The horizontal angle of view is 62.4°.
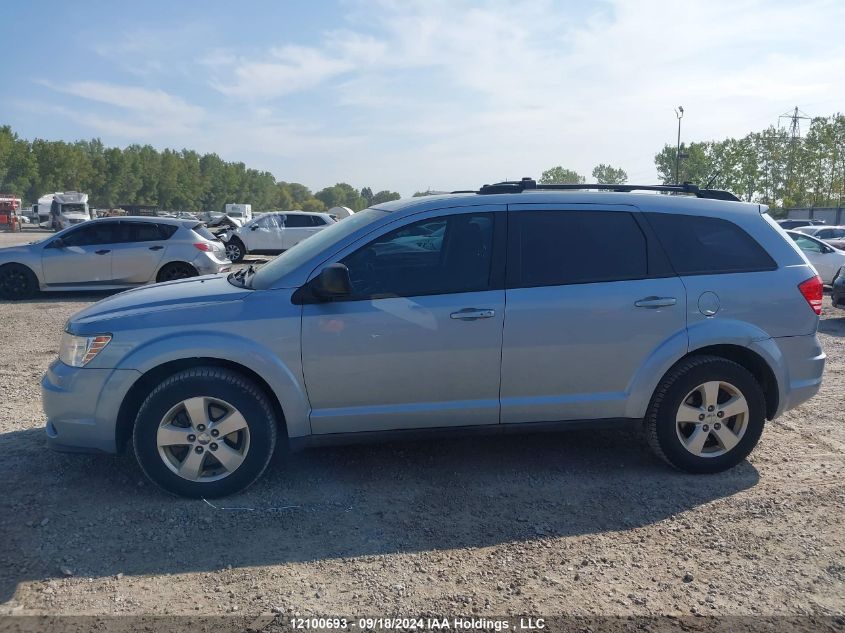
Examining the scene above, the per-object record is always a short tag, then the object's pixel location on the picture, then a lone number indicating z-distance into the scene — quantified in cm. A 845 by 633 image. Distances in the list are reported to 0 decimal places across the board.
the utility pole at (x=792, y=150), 6675
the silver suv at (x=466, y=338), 405
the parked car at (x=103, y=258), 1245
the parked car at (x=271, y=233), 2233
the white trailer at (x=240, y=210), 6712
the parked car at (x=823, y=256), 1461
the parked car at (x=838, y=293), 1123
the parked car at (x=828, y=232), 2228
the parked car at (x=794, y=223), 3414
